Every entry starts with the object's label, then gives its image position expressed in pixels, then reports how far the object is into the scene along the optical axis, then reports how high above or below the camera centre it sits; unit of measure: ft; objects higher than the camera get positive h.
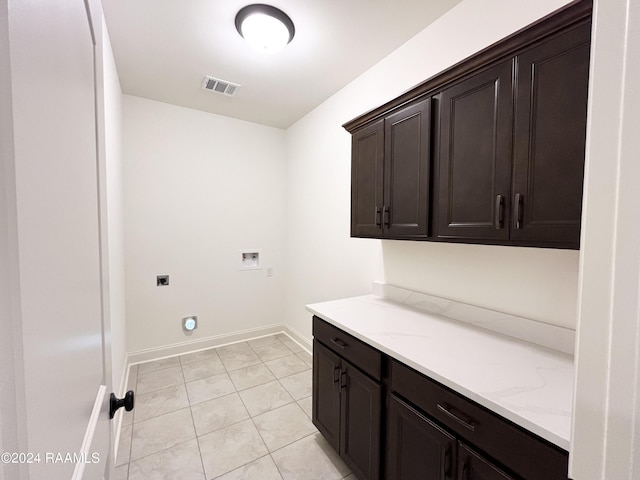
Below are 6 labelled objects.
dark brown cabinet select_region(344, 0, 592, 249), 3.25 +1.32
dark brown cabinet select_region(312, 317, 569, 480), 2.78 -2.59
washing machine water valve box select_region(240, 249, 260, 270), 11.39 -1.32
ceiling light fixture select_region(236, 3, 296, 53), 5.43 +4.25
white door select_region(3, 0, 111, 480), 1.00 -0.07
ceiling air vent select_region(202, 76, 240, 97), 8.04 +4.44
